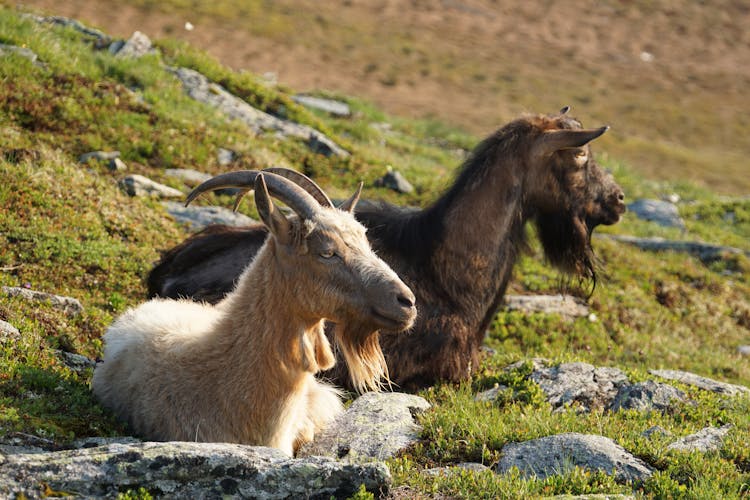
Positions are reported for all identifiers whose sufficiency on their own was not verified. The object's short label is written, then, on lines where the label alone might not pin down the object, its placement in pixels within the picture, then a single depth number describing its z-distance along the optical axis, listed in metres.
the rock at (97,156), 25.97
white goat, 13.02
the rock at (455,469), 12.66
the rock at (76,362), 15.63
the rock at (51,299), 17.06
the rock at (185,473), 10.14
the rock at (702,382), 18.70
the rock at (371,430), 14.16
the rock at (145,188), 25.14
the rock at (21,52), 28.44
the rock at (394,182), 33.22
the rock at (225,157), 29.22
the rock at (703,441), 14.03
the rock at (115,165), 26.08
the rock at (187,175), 27.30
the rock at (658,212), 41.99
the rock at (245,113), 34.16
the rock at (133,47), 34.22
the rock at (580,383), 17.25
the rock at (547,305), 25.67
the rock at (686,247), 35.16
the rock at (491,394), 17.31
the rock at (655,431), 14.74
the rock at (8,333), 14.78
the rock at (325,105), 47.97
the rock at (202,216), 25.11
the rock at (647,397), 16.97
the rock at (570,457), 12.84
